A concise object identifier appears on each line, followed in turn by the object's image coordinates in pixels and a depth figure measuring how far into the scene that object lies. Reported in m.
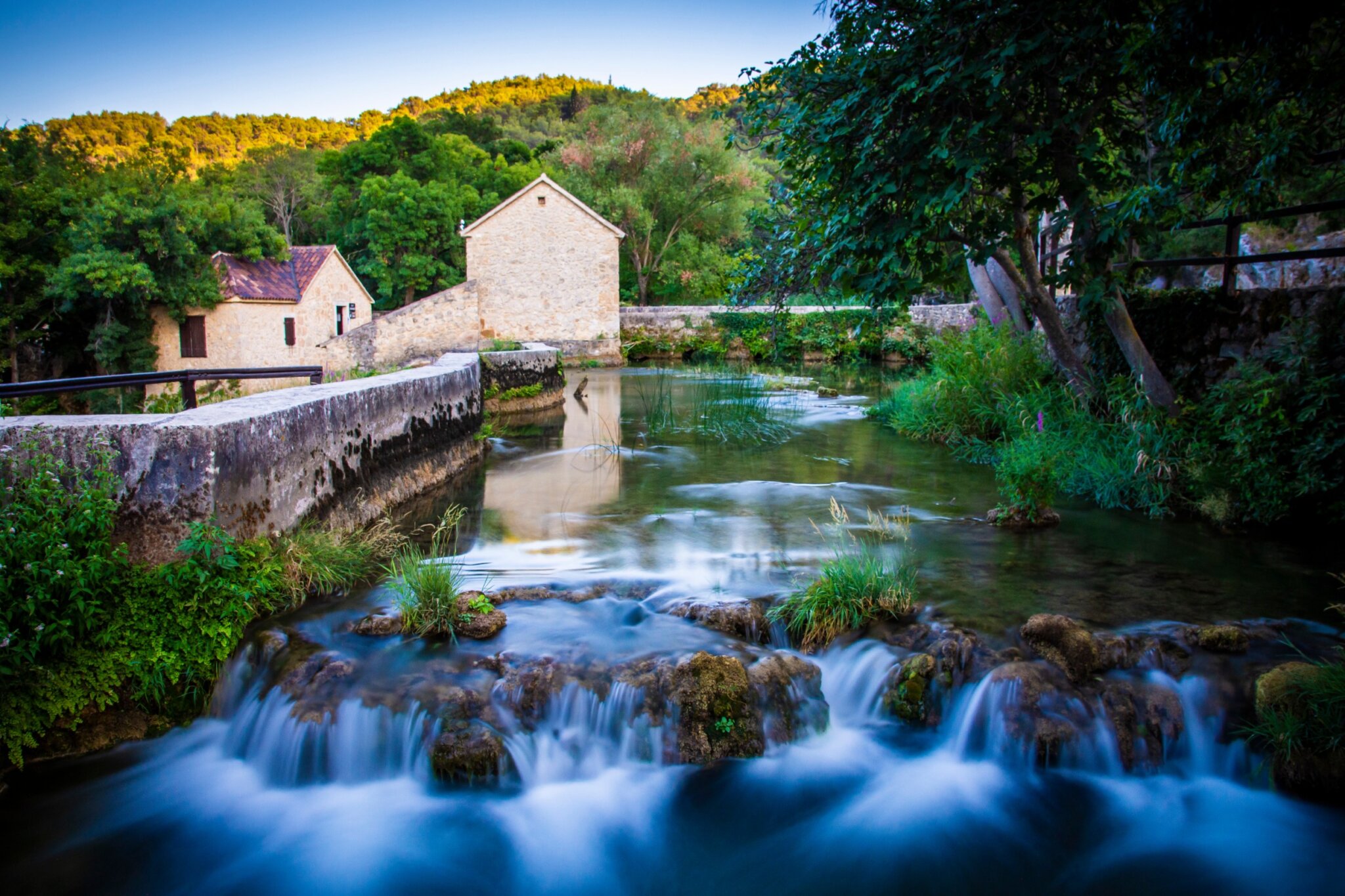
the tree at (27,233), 22.92
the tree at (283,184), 48.59
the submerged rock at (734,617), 4.62
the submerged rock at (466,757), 3.69
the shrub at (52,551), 3.42
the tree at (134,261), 23.56
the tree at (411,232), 36.47
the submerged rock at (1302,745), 3.46
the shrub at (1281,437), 5.89
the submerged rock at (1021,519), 6.66
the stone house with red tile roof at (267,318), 28.58
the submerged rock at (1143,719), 3.79
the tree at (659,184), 36.66
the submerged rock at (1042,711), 3.82
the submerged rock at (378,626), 4.47
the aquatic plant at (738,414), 11.68
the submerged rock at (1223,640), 4.19
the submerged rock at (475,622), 4.49
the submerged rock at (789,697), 4.03
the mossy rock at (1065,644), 4.08
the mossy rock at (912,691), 4.11
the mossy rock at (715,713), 3.86
